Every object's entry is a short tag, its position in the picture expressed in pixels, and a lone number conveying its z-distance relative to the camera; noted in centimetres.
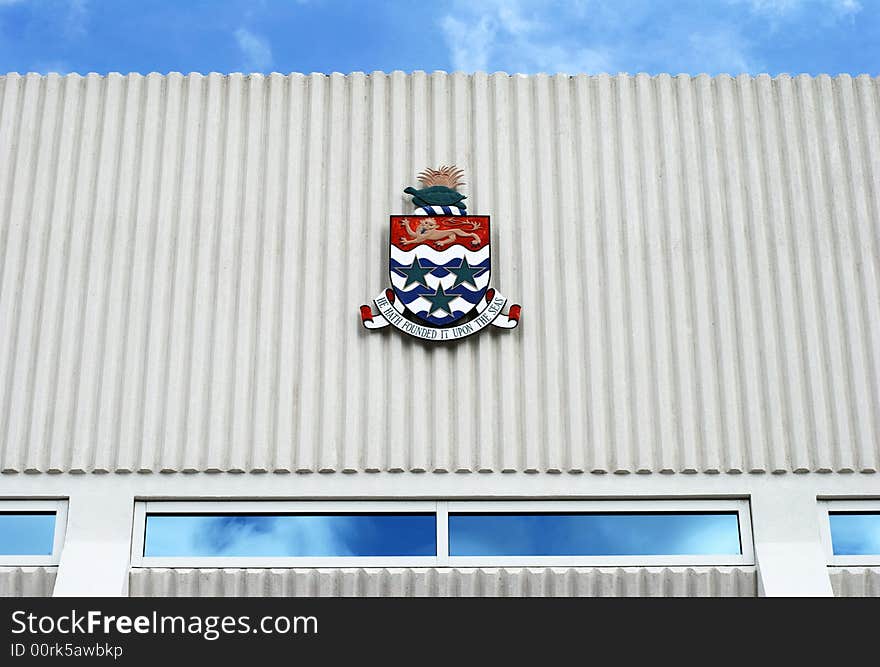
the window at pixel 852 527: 925
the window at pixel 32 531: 925
